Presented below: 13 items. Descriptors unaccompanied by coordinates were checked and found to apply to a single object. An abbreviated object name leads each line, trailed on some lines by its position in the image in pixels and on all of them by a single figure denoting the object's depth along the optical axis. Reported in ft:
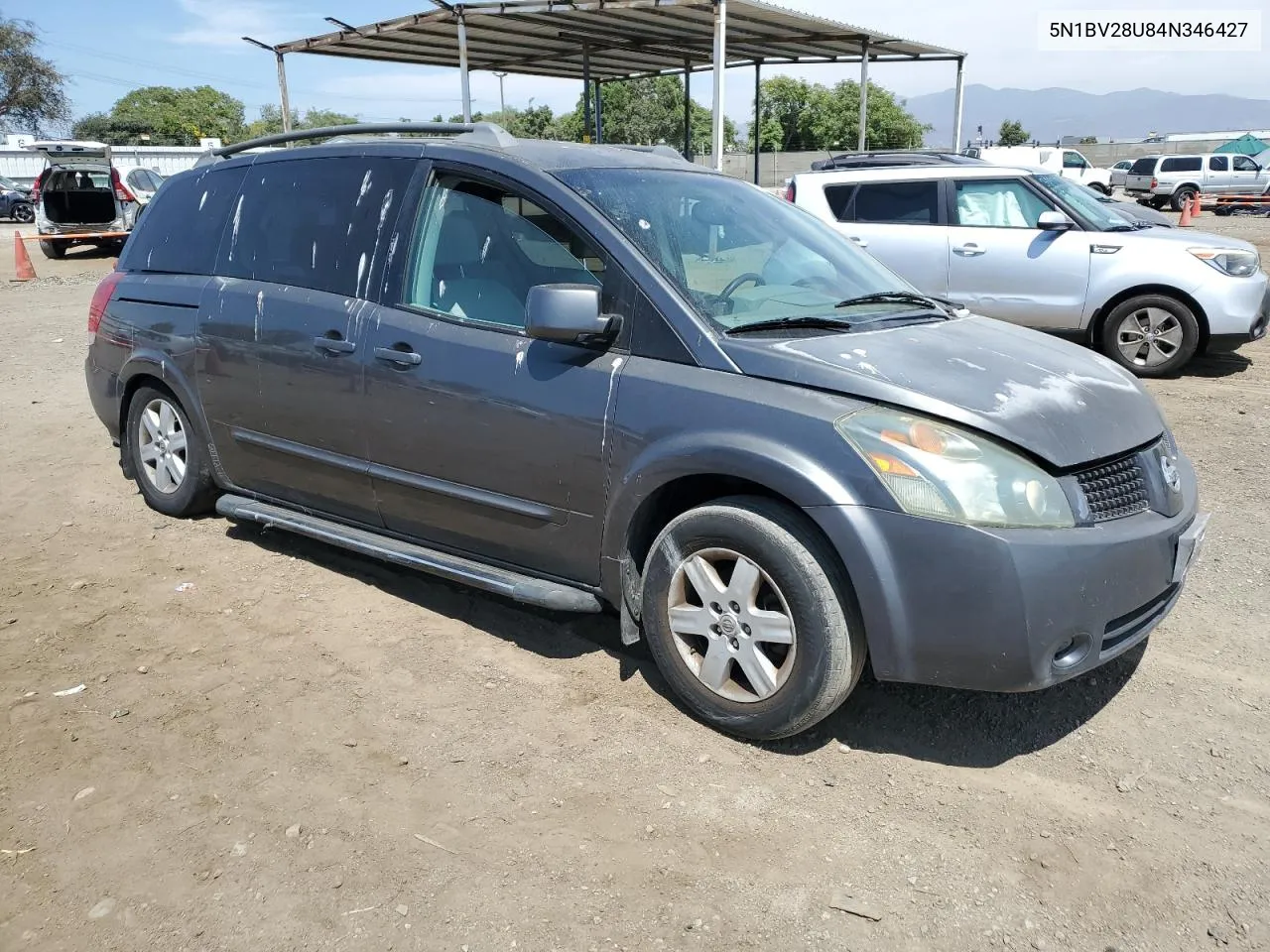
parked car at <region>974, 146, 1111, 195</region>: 90.12
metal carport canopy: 53.83
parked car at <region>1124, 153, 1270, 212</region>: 100.48
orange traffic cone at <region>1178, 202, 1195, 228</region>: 77.05
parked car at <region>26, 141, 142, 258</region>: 66.44
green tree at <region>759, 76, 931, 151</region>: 233.35
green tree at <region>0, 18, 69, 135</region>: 172.76
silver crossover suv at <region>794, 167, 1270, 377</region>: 26.37
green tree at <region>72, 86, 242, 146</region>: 271.69
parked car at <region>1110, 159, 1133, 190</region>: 113.09
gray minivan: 9.08
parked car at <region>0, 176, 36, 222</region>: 121.39
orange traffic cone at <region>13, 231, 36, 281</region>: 56.44
